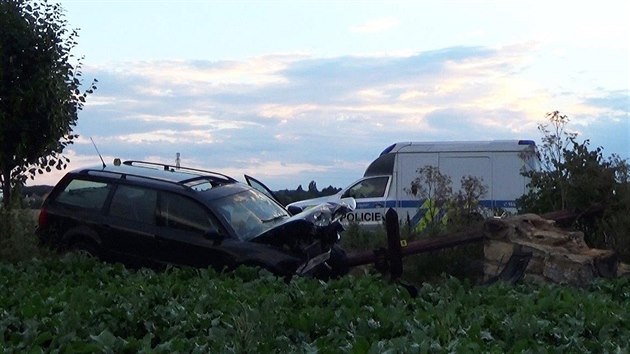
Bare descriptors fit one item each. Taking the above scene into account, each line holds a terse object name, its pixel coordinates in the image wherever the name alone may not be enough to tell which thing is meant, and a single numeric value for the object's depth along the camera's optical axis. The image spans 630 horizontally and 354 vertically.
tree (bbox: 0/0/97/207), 15.99
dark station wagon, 12.55
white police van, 23.75
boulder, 11.69
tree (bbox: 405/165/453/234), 16.34
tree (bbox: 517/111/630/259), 13.78
